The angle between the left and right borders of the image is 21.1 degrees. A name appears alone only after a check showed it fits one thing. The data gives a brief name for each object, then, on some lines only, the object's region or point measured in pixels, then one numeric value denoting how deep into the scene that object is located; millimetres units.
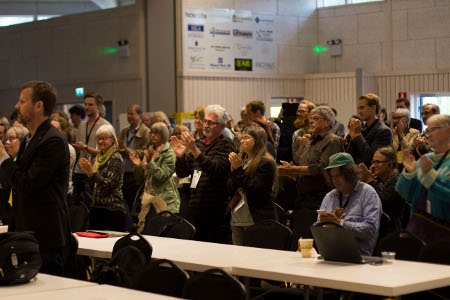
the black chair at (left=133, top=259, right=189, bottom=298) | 6507
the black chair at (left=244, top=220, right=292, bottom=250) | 8840
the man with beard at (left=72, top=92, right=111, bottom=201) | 14422
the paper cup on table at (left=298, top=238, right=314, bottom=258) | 7728
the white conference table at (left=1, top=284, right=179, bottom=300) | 5876
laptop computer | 7283
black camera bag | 6466
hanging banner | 20515
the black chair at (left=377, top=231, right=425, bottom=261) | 7976
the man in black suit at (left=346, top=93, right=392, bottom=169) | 11080
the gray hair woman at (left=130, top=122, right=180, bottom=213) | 12104
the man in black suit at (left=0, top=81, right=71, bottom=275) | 7169
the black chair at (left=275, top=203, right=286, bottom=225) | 10189
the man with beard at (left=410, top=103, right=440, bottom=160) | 12291
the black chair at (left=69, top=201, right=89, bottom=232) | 10584
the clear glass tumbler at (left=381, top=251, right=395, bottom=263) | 7301
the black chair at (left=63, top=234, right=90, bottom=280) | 7987
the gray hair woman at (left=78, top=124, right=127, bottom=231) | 11670
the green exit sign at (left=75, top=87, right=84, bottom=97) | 23195
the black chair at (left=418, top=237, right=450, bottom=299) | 7371
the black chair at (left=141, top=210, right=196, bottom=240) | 9585
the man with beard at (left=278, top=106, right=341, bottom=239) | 10537
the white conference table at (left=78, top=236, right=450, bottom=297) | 6362
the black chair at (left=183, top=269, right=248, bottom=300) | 5980
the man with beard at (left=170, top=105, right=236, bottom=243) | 10154
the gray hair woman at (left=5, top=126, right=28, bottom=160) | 11866
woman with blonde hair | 9865
